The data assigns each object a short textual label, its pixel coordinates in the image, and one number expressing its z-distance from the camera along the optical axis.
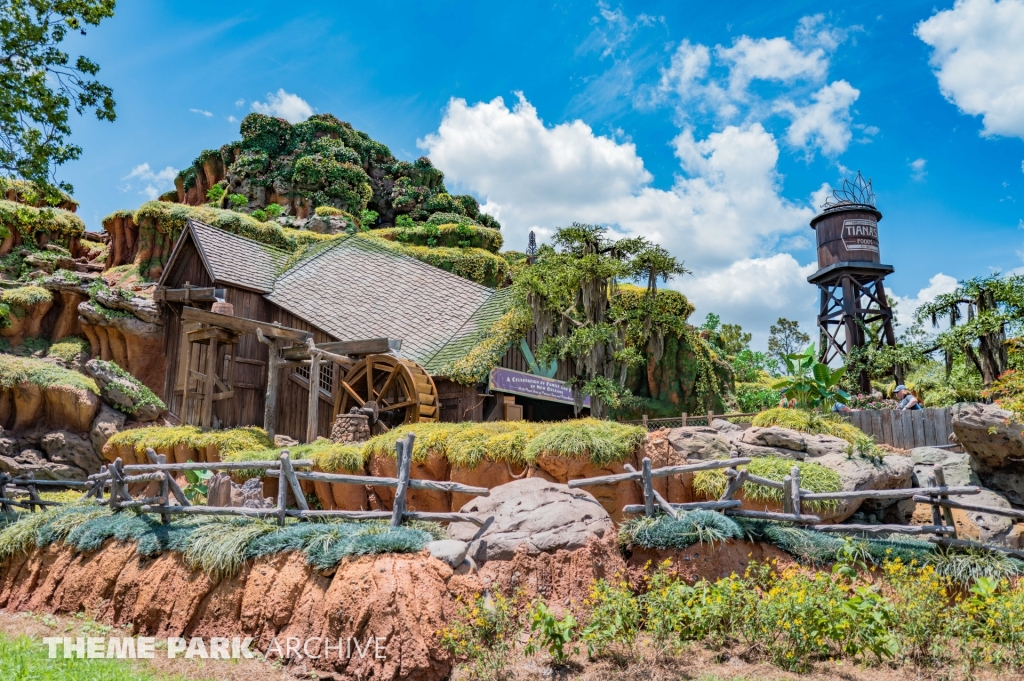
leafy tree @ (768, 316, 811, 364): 49.31
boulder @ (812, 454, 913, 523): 9.98
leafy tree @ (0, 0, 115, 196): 12.05
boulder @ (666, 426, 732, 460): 10.61
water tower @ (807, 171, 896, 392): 24.78
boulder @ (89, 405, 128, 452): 19.48
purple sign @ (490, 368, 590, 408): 16.98
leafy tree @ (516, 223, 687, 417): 15.27
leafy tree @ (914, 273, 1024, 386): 17.17
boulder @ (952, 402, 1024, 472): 11.66
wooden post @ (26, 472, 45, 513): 12.57
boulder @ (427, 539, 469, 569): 7.41
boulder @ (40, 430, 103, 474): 19.34
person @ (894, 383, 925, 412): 14.30
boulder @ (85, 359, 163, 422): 19.86
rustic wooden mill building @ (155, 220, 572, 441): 16.38
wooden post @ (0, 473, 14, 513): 12.16
